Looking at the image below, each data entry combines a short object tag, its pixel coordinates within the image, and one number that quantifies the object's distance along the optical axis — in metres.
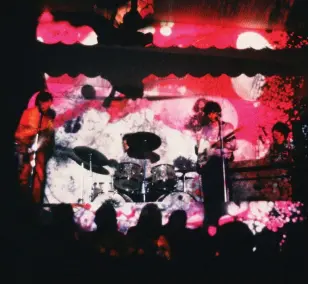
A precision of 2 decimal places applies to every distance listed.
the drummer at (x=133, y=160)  7.88
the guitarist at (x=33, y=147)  4.98
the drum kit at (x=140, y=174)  6.03
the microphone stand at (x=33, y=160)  4.60
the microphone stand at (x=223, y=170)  4.94
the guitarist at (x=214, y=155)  5.03
